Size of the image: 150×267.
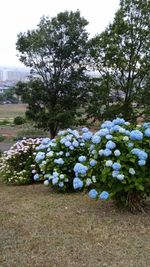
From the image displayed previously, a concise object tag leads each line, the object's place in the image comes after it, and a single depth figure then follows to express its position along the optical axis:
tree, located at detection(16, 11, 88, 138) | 8.60
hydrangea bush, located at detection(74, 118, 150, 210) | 2.70
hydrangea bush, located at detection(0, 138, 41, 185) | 4.75
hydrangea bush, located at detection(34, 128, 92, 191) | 3.77
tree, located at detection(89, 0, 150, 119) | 7.90
